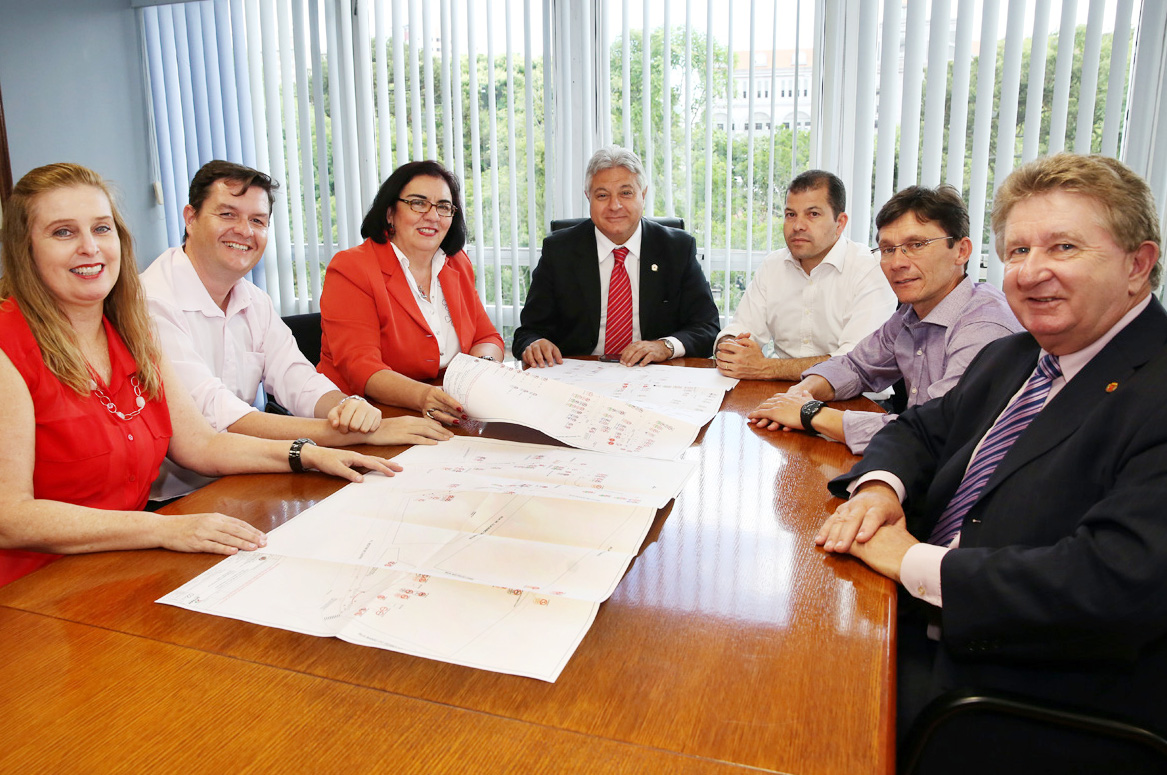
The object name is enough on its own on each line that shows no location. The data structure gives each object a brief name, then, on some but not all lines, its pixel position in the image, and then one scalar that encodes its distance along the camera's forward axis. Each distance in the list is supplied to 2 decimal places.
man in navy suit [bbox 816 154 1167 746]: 0.97
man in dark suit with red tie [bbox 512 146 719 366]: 3.00
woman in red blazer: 2.36
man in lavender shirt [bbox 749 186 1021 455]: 1.80
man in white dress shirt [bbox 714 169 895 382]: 2.72
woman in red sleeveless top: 1.25
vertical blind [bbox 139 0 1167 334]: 3.19
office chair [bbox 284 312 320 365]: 2.70
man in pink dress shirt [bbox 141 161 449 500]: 1.98
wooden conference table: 0.68
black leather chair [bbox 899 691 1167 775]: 0.91
